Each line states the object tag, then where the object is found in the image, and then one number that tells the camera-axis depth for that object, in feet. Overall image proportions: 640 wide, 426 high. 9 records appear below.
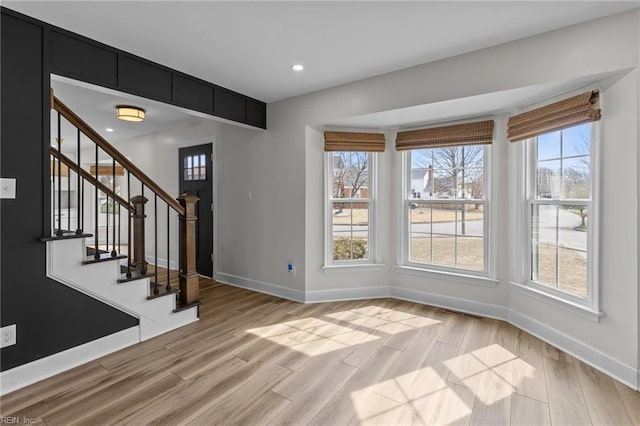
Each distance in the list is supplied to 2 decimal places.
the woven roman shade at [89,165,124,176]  23.45
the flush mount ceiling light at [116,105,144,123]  13.05
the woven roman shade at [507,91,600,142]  7.57
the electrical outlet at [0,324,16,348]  6.47
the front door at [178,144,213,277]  15.70
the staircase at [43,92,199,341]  7.44
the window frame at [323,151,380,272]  12.49
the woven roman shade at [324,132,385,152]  12.12
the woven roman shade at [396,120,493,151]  10.52
